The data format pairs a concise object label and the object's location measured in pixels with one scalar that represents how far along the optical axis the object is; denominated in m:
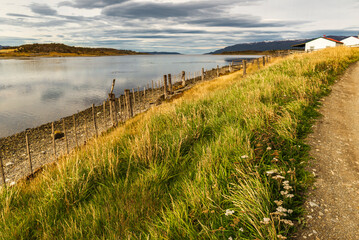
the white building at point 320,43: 56.01
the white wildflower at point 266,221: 2.61
